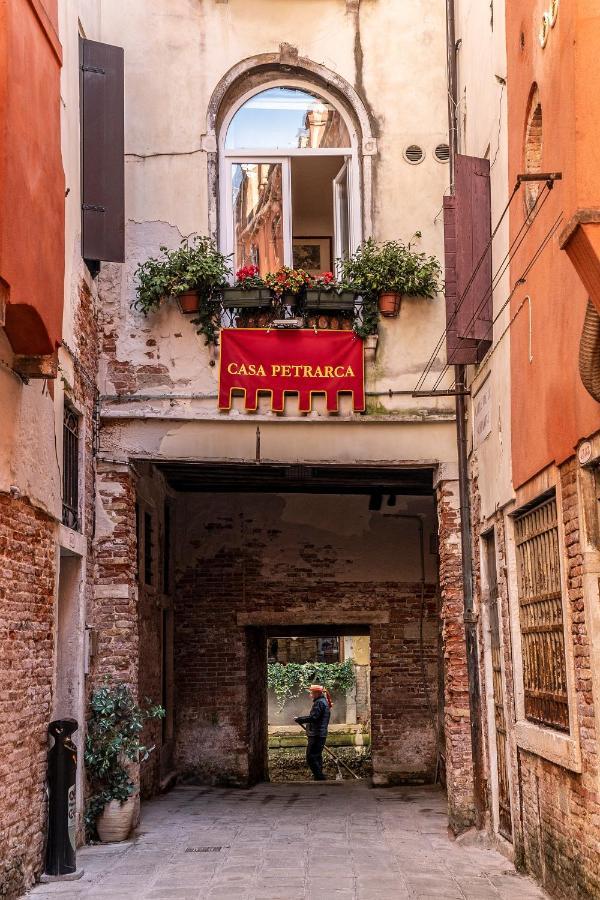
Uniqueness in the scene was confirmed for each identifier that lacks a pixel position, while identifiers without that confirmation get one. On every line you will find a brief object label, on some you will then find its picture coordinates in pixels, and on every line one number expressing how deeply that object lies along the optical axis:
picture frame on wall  11.61
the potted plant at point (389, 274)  10.47
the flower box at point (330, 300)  10.44
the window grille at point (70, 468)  9.25
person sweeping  17.94
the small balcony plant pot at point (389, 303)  10.51
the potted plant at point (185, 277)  10.23
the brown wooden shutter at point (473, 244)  9.05
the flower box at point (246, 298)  10.42
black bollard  7.95
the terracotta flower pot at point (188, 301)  10.33
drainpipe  10.00
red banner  10.43
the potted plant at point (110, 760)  9.54
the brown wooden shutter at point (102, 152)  9.57
